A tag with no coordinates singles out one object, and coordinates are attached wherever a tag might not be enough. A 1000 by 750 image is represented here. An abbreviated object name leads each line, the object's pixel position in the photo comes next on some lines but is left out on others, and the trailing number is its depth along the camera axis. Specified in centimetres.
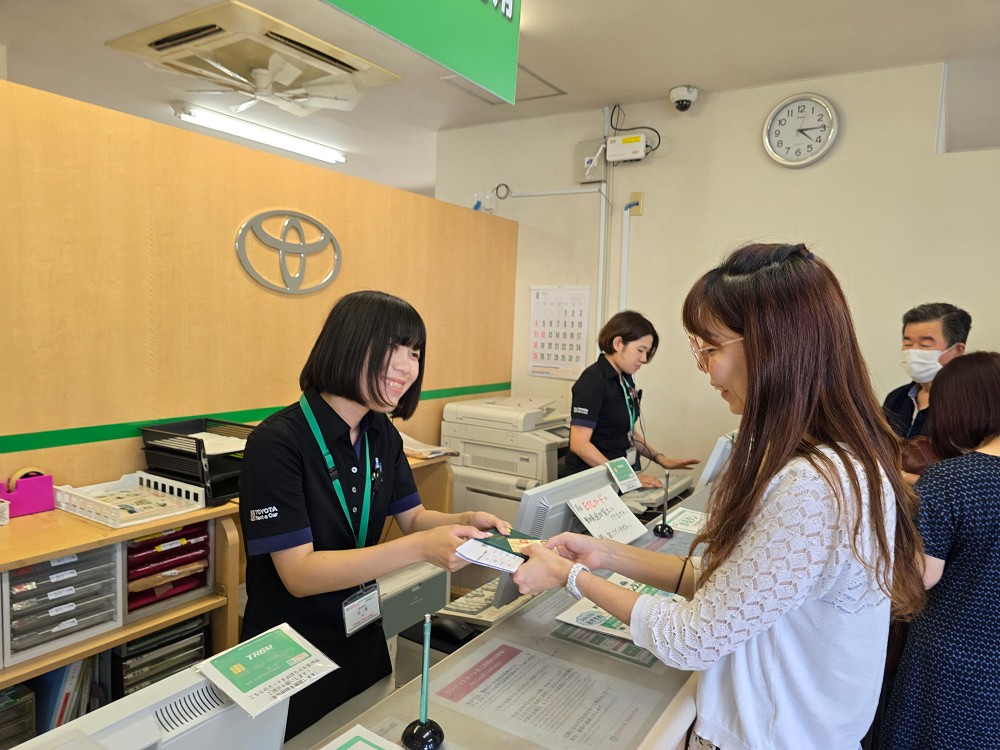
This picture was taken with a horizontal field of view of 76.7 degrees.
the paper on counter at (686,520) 217
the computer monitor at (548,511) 159
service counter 103
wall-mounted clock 340
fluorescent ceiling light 444
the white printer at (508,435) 351
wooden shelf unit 183
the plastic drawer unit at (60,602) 183
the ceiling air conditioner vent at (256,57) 271
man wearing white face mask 264
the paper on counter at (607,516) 181
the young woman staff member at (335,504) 127
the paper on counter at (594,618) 139
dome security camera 362
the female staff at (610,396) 285
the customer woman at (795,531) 90
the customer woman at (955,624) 125
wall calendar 429
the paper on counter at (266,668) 78
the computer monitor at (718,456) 289
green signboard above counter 107
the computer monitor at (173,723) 67
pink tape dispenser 209
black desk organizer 229
